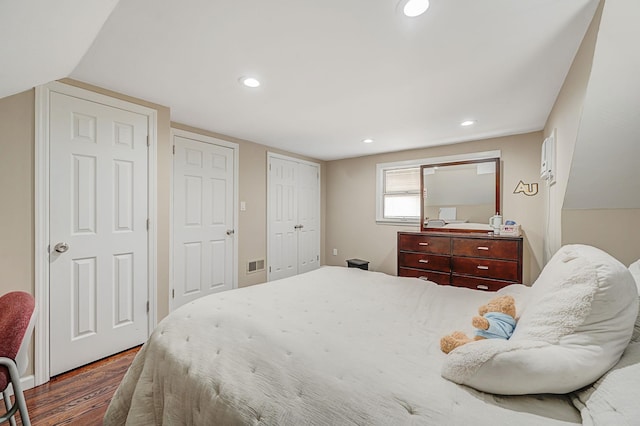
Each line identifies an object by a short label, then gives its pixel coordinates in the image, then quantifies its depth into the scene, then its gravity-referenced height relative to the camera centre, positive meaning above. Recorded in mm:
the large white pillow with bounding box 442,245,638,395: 767 -395
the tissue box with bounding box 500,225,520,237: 3191 -217
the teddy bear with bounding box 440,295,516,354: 1120 -499
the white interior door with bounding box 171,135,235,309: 3113 -97
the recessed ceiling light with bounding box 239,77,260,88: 2096 +1017
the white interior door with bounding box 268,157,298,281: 4270 -106
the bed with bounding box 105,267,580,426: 782 -582
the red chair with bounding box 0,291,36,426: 1117 -557
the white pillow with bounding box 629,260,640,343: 851 -377
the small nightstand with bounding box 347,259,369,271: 4434 -845
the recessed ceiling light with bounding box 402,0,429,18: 1308 +1009
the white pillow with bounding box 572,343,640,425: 619 -454
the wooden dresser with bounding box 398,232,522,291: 3029 -565
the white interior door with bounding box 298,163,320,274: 4793 -110
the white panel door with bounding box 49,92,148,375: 2037 -163
